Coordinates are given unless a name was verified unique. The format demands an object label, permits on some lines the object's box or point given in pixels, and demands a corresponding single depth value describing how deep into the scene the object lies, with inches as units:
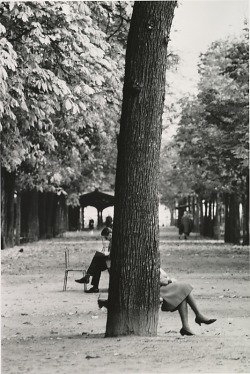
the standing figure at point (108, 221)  925.2
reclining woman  489.5
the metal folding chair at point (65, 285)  803.4
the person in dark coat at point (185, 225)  2600.9
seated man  782.5
